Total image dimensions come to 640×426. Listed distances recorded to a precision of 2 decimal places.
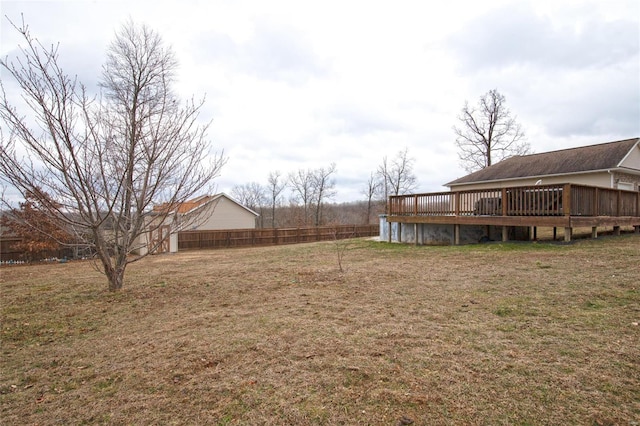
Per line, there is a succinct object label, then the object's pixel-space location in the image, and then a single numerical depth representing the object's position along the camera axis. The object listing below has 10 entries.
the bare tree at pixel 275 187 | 47.41
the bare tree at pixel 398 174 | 40.19
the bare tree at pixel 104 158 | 4.89
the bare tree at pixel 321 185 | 43.56
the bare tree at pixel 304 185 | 44.38
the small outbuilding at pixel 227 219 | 19.18
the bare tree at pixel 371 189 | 42.61
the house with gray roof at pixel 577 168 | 14.95
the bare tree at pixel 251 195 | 47.84
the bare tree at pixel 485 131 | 28.03
